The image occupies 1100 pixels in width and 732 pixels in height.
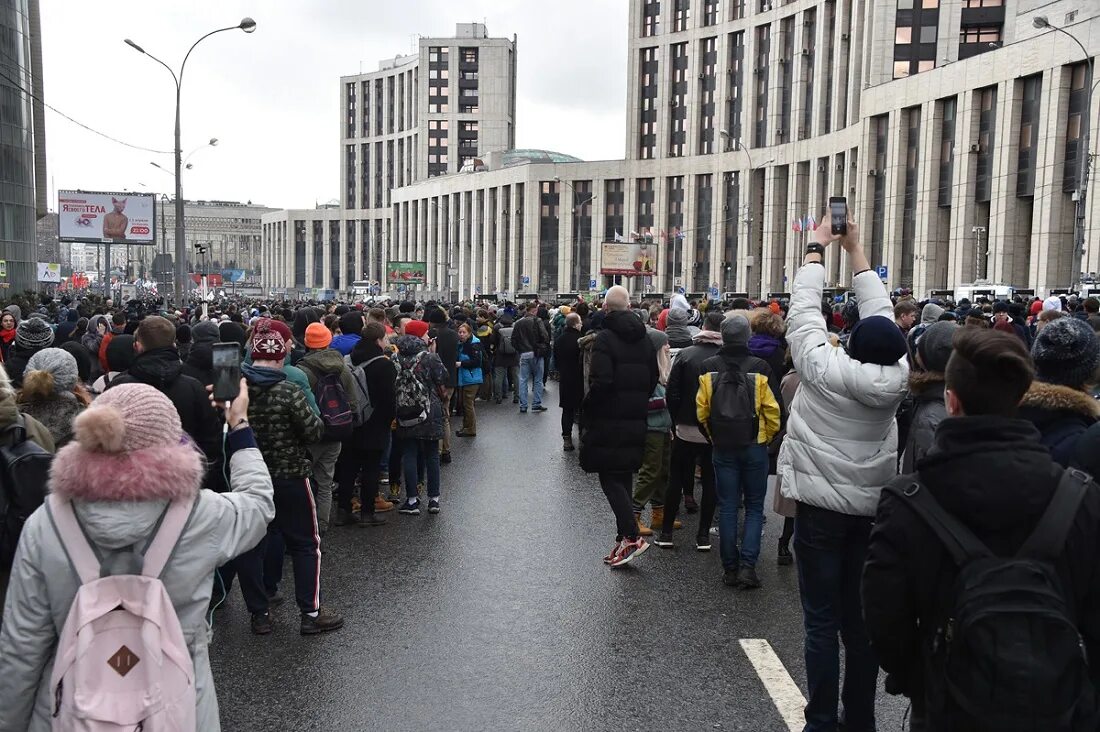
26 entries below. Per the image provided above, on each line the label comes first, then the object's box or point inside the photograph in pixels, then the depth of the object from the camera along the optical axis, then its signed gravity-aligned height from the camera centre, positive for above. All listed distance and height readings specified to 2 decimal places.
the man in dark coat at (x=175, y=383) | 6.21 -0.70
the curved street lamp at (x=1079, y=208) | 30.17 +2.51
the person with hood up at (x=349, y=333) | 10.36 -0.62
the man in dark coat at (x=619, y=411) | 7.47 -1.00
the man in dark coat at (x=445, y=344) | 12.84 -0.91
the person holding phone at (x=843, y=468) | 4.50 -0.87
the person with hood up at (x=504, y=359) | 19.11 -1.61
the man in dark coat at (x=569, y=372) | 13.50 -1.29
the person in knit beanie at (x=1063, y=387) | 3.84 -0.41
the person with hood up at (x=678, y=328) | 10.77 -0.52
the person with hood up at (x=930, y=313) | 11.65 -0.35
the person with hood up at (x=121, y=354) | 8.23 -0.68
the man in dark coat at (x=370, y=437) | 9.05 -1.47
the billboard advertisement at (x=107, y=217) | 48.81 +2.78
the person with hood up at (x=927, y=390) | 4.94 -0.55
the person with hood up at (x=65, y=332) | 13.62 -0.83
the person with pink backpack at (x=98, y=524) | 2.82 -0.73
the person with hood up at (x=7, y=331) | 12.99 -0.80
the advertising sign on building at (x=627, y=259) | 58.06 +1.25
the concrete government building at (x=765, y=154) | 48.38 +9.61
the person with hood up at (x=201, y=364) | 7.60 -0.70
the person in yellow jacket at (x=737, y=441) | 7.21 -1.18
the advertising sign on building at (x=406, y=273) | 111.88 +0.39
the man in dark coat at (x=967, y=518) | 2.61 -0.63
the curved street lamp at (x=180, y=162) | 29.33 +3.46
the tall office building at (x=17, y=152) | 46.09 +5.77
